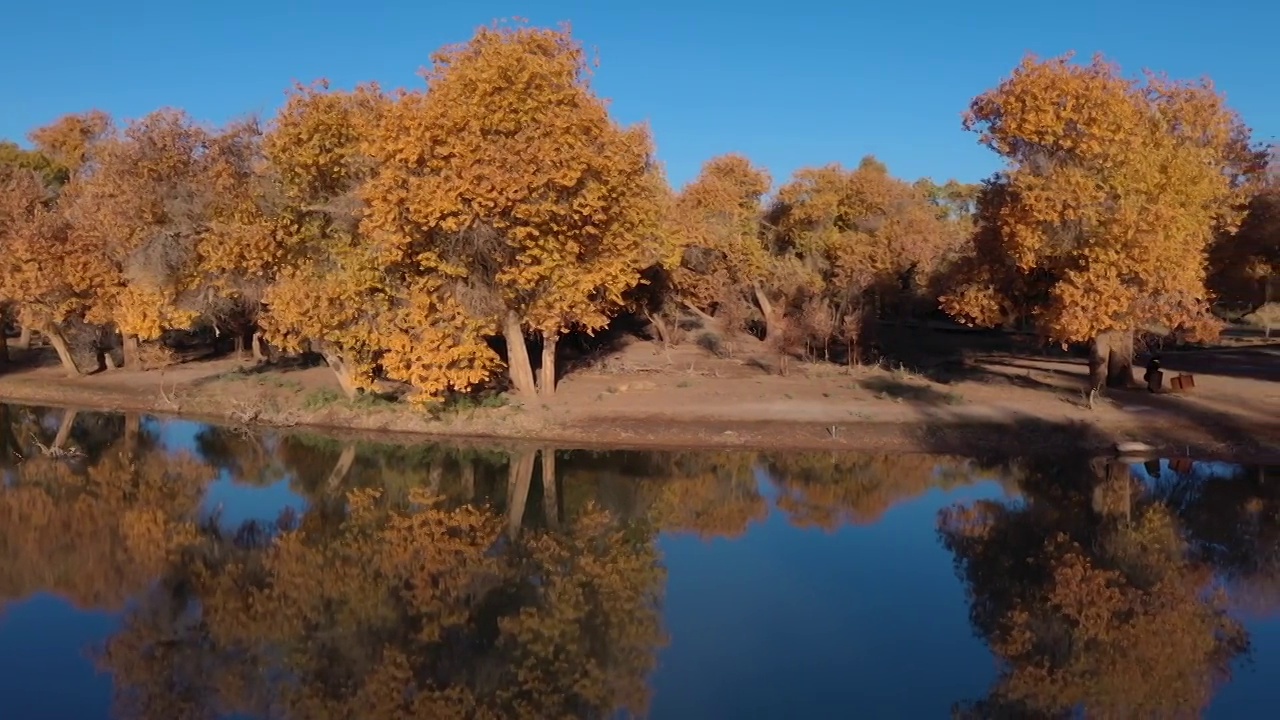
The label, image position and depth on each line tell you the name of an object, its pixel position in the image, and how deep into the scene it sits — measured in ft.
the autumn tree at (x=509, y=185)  77.51
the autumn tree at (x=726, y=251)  128.06
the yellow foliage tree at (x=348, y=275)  83.76
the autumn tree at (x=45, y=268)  105.70
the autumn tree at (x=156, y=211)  94.94
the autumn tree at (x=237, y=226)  88.94
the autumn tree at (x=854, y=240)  132.57
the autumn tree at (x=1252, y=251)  105.70
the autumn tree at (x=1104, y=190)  82.84
